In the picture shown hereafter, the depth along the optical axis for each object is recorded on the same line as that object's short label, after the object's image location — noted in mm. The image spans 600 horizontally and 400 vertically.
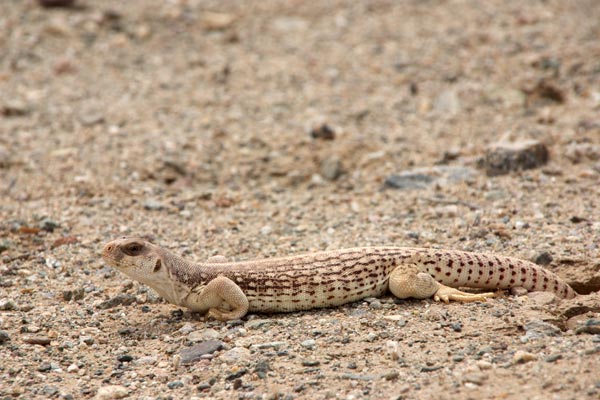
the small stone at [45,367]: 13553
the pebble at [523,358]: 12262
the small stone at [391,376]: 12266
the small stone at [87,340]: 14477
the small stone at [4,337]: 14359
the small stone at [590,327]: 13102
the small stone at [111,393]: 12617
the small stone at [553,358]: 12109
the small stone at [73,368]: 13562
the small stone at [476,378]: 11703
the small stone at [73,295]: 16328
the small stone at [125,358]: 13828
